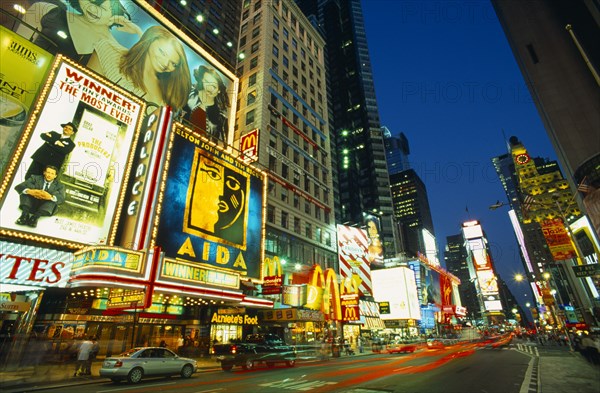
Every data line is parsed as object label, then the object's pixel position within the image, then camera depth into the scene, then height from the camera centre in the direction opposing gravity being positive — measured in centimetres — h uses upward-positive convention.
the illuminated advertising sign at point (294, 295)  3338 +377
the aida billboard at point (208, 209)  2542 +1065
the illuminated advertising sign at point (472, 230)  11801 +3485
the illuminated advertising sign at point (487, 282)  10469 +1418
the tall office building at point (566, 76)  2495 +2063
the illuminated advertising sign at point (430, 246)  11906 +3016
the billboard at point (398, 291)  6962 +831
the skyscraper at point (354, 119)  10825 +7726
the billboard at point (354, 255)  4938 +1170
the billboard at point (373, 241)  6800 +1864
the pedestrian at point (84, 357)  1545 -82
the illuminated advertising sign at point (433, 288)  8576 +1092
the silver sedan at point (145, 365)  1334 -119
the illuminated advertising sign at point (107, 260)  1870 +442
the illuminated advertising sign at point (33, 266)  1822 +422
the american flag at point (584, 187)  2493 +1023
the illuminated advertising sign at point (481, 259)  10688 +2160
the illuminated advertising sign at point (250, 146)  3566 +2045
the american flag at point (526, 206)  3413 +1334
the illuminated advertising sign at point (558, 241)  2217 +570
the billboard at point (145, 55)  2642 +2570
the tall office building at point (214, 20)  6600 +6542
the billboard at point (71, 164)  1934 +1114
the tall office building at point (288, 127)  3969 +2787
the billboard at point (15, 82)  1983 +1584
